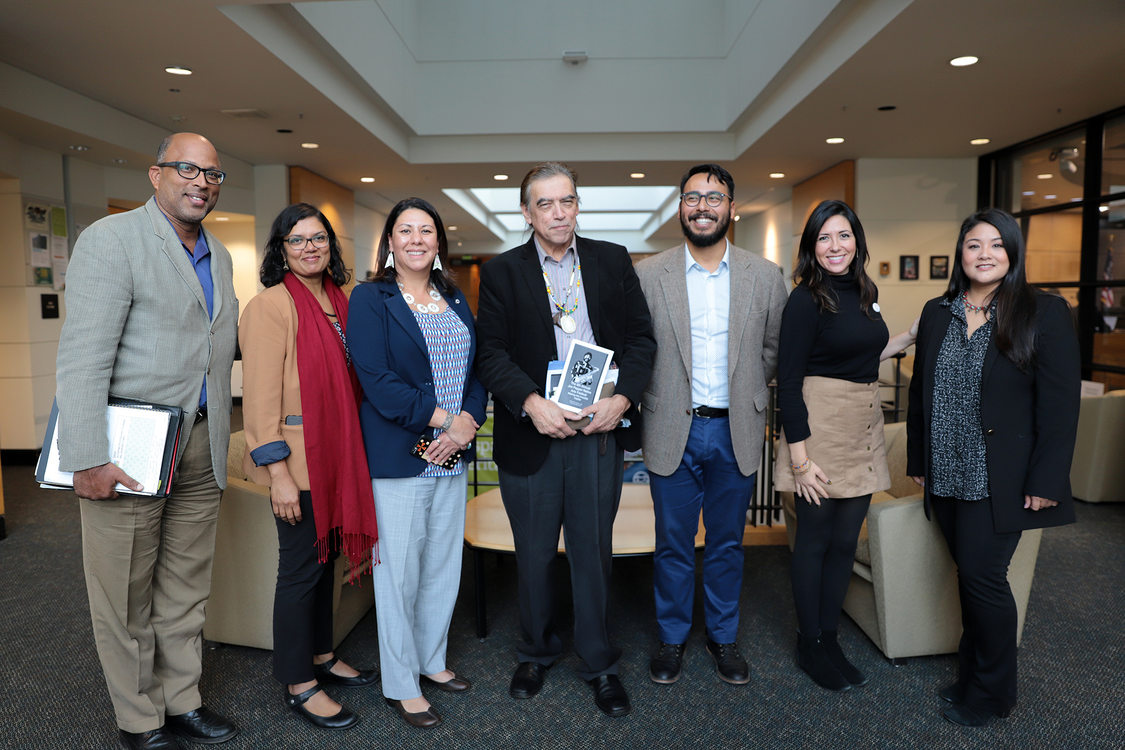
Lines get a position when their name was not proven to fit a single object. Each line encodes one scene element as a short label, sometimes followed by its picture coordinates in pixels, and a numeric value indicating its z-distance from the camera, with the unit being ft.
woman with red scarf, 7.36
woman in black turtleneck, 8.16
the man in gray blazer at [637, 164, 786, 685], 8.45
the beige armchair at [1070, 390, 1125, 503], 16.92
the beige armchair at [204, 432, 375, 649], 9.15
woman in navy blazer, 7.47
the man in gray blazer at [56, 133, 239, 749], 6.52
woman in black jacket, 7.34
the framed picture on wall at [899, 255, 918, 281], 29.96
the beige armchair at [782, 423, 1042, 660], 8.89
